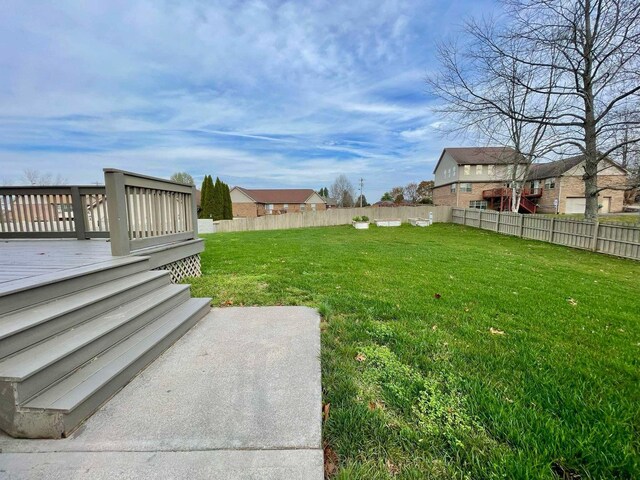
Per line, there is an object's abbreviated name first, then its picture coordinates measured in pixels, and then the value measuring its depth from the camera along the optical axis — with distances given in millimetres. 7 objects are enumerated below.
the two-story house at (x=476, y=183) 32094
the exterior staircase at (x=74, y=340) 1618
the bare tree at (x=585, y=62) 10518
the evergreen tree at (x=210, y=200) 34156
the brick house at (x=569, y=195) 28867
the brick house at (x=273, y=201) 47562
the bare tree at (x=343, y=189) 66125
